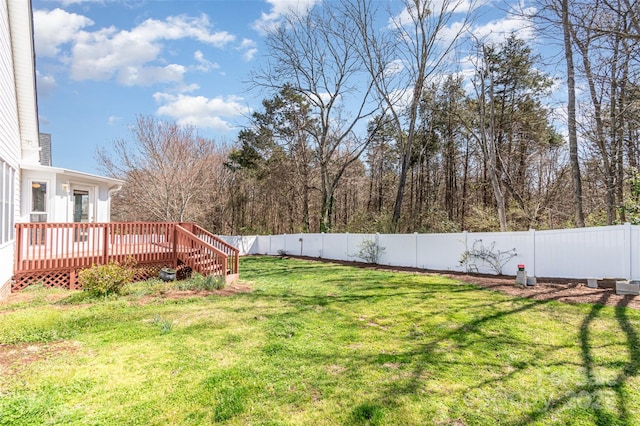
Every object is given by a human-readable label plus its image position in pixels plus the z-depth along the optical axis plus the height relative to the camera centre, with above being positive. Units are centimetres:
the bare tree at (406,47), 1544 +880
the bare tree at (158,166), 1919 +333
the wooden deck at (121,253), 693 -81
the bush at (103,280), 621 -115
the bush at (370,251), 1297 -119
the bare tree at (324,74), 1839 +865
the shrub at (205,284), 735 -145
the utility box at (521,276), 713 -119
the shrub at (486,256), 895 -97
